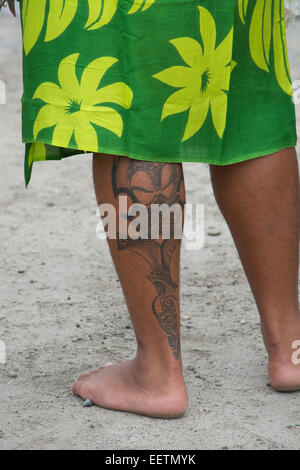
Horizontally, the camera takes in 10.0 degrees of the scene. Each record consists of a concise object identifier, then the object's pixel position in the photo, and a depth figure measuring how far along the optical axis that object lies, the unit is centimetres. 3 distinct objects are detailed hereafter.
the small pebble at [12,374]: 294
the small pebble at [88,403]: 282
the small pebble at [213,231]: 370
